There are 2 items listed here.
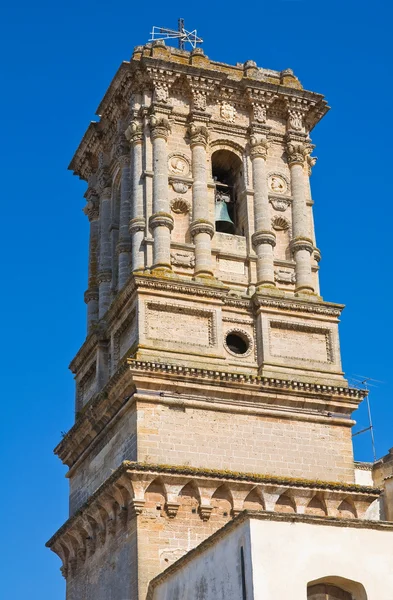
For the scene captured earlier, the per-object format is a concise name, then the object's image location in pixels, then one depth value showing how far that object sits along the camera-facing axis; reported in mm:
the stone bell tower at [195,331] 26156
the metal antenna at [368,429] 35781
